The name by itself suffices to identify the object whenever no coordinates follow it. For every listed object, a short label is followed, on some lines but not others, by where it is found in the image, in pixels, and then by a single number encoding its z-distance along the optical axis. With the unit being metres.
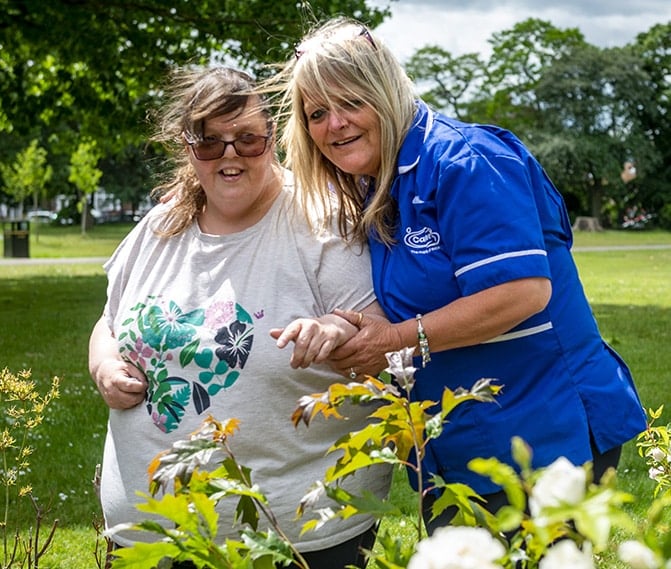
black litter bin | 30.00
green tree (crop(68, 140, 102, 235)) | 39.25
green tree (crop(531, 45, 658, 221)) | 55.06
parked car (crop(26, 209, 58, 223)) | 65.42
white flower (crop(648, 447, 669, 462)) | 2.03
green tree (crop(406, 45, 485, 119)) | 63.84
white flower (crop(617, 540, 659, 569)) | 0.83
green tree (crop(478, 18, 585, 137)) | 61.12
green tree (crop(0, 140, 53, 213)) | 40.75
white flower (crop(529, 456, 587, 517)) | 0.83
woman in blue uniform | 2.27
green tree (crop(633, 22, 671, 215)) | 56.43
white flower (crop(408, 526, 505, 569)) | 0.84
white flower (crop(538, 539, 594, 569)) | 0.80
